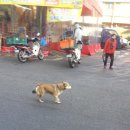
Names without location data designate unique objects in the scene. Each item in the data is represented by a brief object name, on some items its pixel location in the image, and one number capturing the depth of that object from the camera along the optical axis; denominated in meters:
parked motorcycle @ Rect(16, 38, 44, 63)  15.57
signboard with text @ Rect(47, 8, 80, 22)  21.67
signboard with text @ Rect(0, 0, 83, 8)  17.25
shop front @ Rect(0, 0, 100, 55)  21.11
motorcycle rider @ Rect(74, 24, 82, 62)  15.94
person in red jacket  15.61
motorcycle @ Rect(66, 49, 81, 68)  15.19
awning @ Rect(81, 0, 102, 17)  18.62
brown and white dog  8.51
